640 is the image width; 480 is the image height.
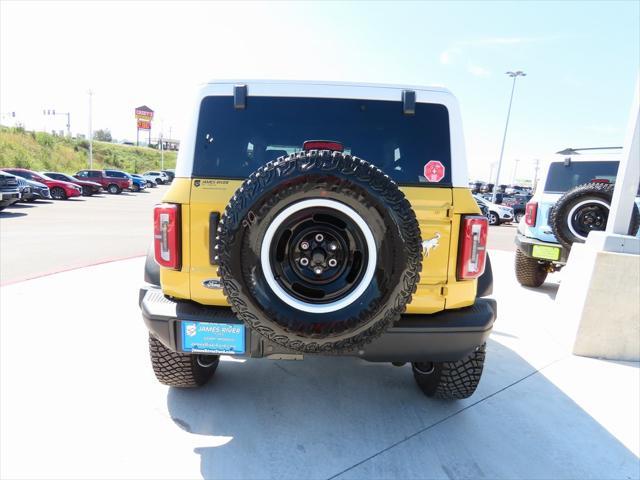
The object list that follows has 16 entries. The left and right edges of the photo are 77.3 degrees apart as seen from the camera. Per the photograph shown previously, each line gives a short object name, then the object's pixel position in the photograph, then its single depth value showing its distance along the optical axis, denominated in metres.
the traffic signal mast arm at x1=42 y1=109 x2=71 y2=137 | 75.52
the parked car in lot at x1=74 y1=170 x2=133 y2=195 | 26.06
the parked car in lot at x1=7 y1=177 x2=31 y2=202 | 15.55
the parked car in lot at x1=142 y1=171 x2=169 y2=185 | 40.69
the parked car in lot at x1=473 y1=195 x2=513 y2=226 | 18.36
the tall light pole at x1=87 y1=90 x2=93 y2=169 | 41.84
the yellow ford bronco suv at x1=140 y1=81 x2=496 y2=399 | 1.86
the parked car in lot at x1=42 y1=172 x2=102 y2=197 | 21.24
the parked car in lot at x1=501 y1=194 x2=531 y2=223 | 20.47
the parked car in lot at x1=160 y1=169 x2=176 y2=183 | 44.12
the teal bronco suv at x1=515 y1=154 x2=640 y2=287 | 4.81
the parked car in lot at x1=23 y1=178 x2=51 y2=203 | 17.00
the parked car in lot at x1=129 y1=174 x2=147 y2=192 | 31.35
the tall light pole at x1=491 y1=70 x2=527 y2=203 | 27.61
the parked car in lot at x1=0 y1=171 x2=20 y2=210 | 12.37
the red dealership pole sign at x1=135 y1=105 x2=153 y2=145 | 75.94
